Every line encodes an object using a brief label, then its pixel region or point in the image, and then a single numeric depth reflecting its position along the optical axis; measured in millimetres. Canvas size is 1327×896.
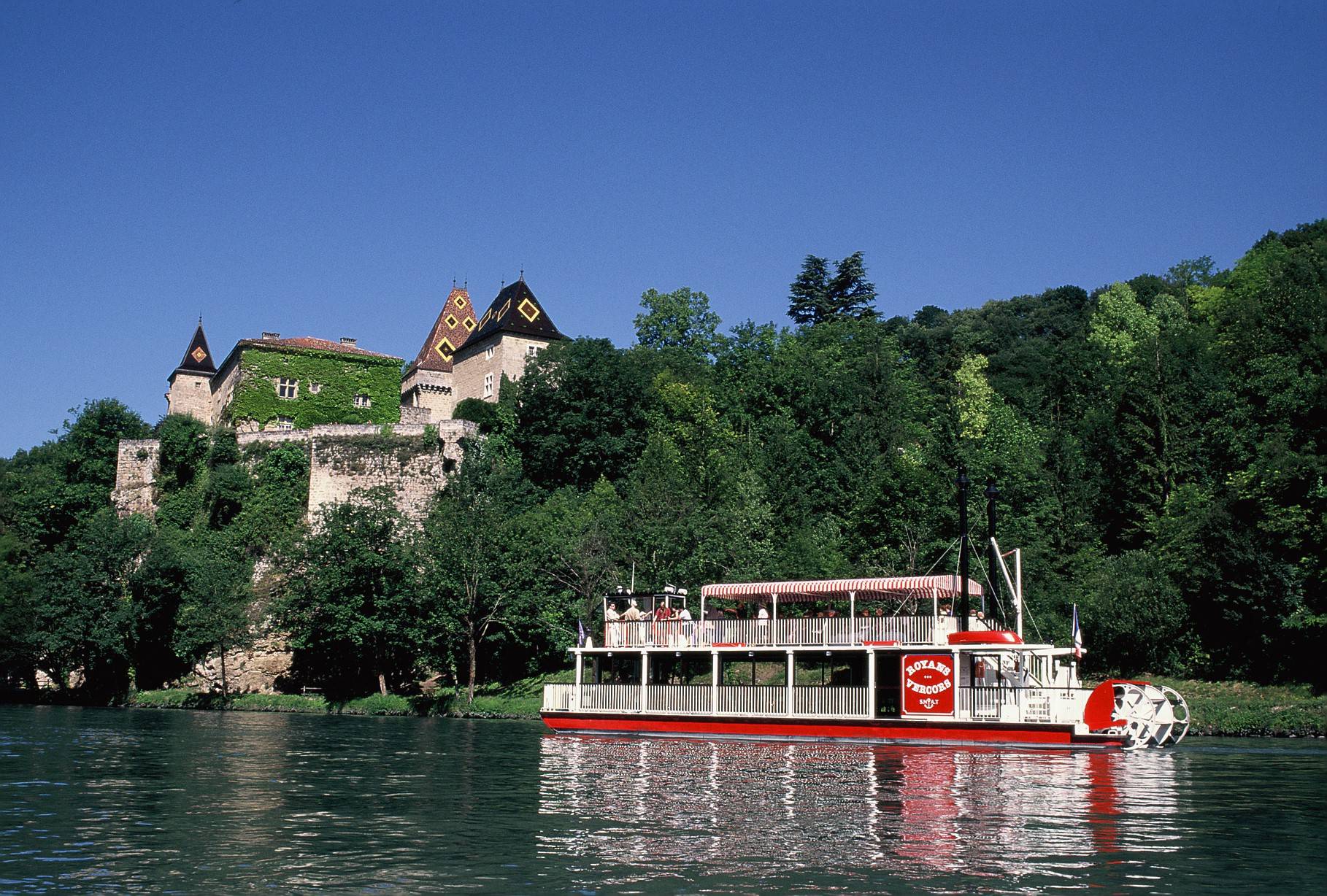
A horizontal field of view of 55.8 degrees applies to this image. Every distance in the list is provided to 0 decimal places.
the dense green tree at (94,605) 55375
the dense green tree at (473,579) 49688
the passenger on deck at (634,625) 35594
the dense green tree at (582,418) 68000
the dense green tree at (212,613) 55281
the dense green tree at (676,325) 85750
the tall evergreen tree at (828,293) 97000
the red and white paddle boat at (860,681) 28875
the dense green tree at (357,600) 51562
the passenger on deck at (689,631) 34719
